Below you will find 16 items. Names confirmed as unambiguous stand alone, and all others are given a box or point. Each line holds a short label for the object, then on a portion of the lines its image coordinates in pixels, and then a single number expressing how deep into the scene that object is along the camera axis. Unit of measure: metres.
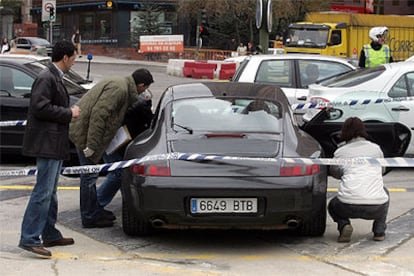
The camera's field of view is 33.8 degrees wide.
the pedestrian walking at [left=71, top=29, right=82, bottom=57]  45.66
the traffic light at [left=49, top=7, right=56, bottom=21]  28.67
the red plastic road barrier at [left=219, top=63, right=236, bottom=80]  29.31
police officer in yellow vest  12.52
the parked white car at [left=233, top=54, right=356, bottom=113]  11.17
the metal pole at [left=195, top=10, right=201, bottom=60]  39.81
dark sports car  5.39
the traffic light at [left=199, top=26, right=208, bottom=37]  40.47
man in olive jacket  6.17
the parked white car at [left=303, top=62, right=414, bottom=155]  9.45
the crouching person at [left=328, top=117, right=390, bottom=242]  5.91
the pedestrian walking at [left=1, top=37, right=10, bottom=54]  32.19
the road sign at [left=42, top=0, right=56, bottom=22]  29.17
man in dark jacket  5.32
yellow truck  27.42
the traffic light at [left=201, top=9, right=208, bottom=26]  40.75
